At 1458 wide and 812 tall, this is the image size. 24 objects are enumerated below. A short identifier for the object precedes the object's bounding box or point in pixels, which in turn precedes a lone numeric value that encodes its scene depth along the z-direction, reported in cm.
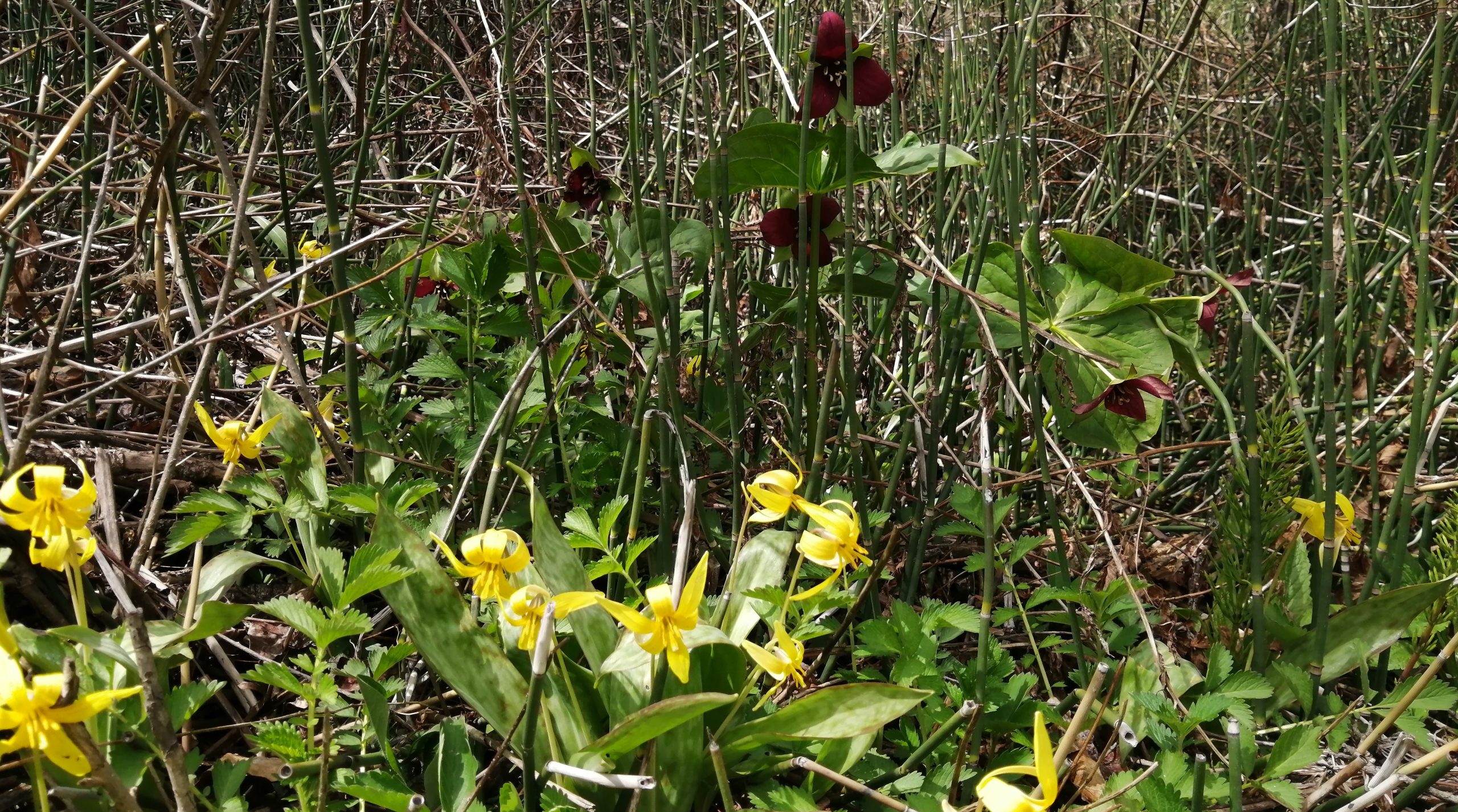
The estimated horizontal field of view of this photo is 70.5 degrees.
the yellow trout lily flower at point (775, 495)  78
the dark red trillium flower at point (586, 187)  128
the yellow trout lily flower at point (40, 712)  52
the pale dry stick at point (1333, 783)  81
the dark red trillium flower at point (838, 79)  102
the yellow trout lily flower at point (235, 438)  99
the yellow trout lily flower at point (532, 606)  67
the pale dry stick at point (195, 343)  94
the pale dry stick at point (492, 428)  102
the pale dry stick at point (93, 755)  56
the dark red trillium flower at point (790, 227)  109
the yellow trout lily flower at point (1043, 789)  53
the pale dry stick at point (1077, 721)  61
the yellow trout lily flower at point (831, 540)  75
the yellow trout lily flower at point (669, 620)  66
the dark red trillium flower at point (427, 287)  143
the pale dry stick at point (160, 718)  60
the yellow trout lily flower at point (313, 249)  158
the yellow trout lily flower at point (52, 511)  63
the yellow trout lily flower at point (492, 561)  72
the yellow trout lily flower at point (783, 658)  72
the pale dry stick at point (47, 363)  83
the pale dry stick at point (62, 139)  94
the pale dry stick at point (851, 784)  74
